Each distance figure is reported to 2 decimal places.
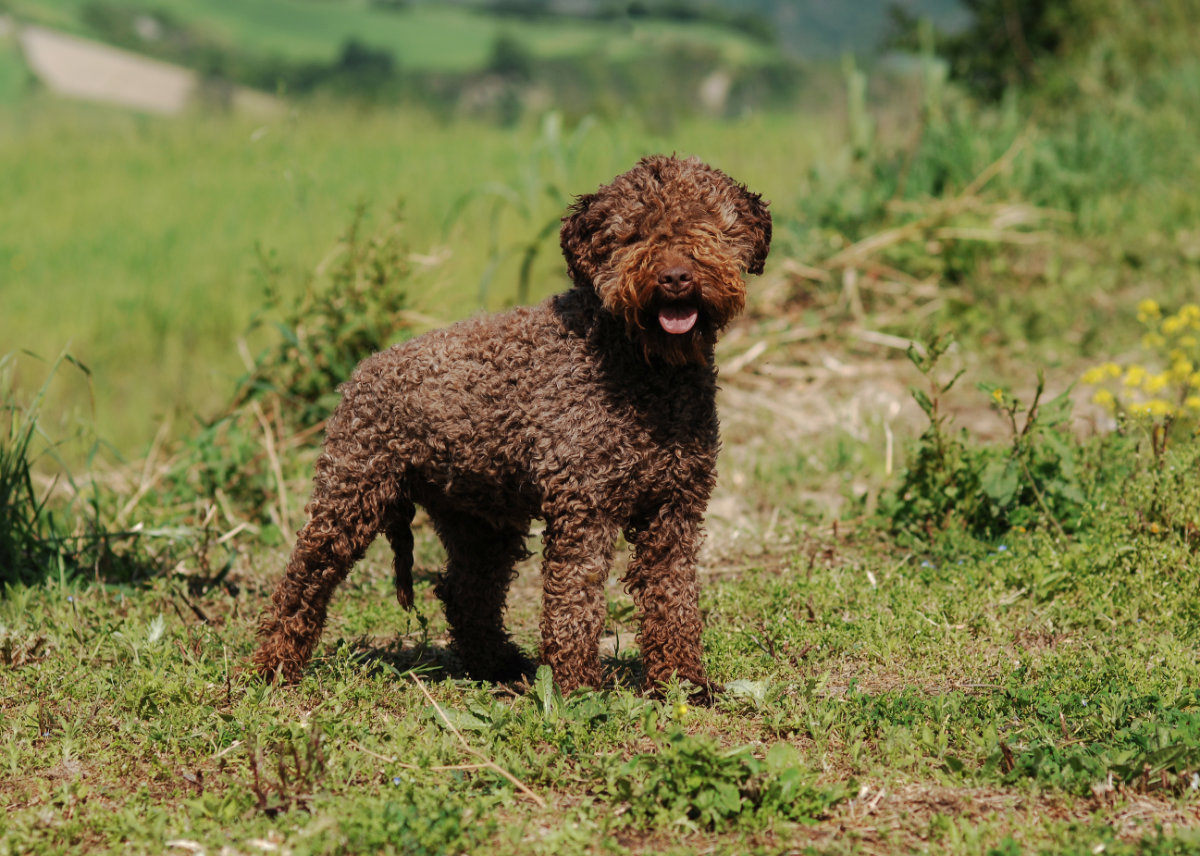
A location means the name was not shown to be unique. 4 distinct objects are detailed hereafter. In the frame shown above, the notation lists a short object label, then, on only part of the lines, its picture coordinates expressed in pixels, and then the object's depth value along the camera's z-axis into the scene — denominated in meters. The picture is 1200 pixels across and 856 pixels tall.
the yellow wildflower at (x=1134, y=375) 12.25
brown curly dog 7.83
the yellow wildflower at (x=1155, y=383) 11.81
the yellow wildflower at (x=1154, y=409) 10.80
